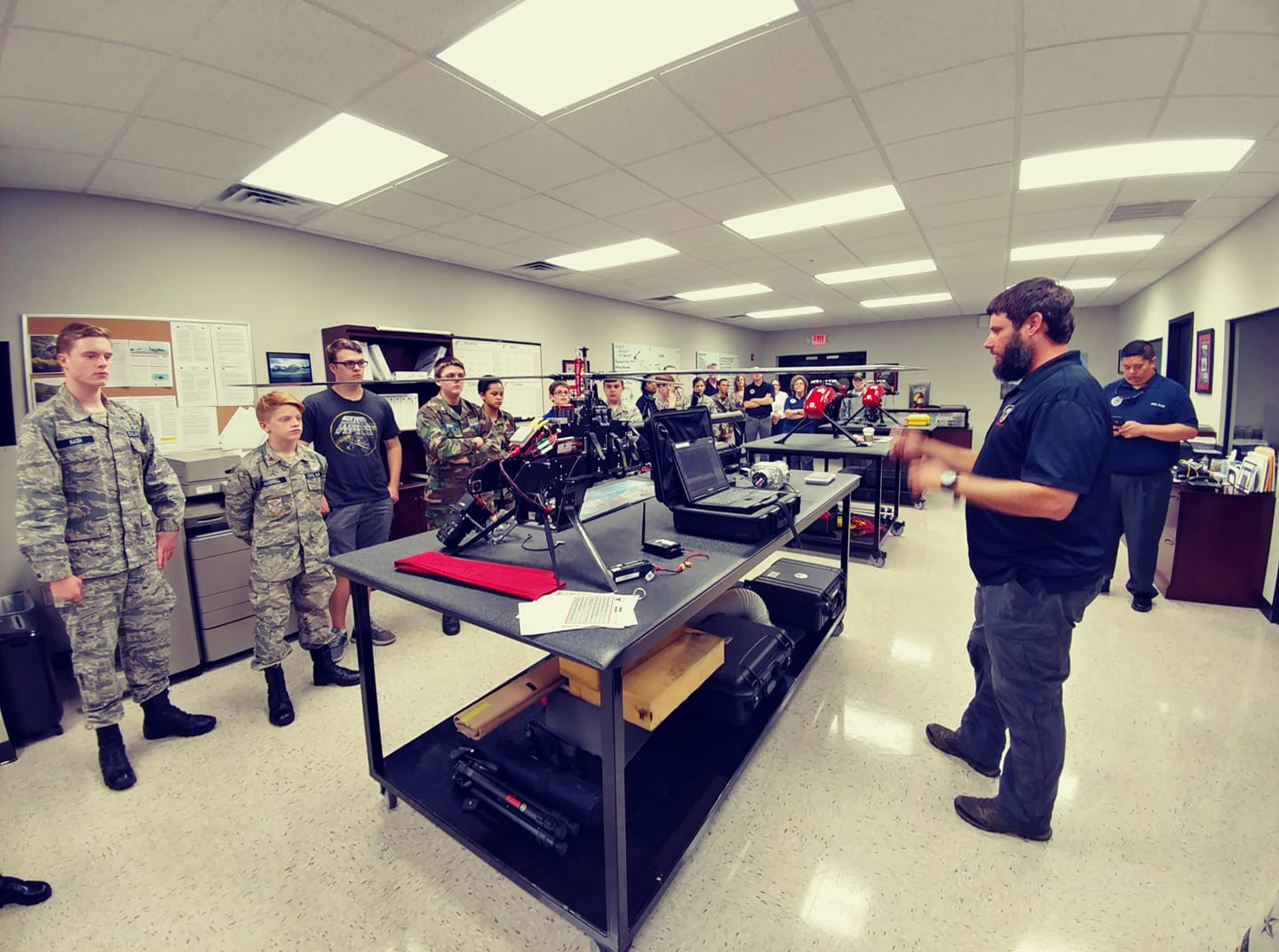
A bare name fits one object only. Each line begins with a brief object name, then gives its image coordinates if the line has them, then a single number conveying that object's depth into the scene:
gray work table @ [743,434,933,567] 3.97
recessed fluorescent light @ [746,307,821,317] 8.55
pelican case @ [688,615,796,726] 1.79
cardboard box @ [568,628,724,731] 1.45
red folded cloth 1.34
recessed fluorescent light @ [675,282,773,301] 6.55
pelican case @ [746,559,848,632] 2.51
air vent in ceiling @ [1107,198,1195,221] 3.63
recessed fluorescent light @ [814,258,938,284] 5.49
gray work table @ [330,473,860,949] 1.13
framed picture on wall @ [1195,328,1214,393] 4.39
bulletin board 2.87
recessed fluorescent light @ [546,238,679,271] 4.58
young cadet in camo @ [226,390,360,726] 2.18
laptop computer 1.78
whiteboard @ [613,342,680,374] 7.30
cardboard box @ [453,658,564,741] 1.59
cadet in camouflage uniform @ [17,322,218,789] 1.74
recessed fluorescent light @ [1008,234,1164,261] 4.59
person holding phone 2.96
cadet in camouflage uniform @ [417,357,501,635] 2.99
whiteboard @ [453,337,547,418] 5.12
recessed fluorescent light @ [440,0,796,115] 1.75
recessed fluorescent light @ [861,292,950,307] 7.57
